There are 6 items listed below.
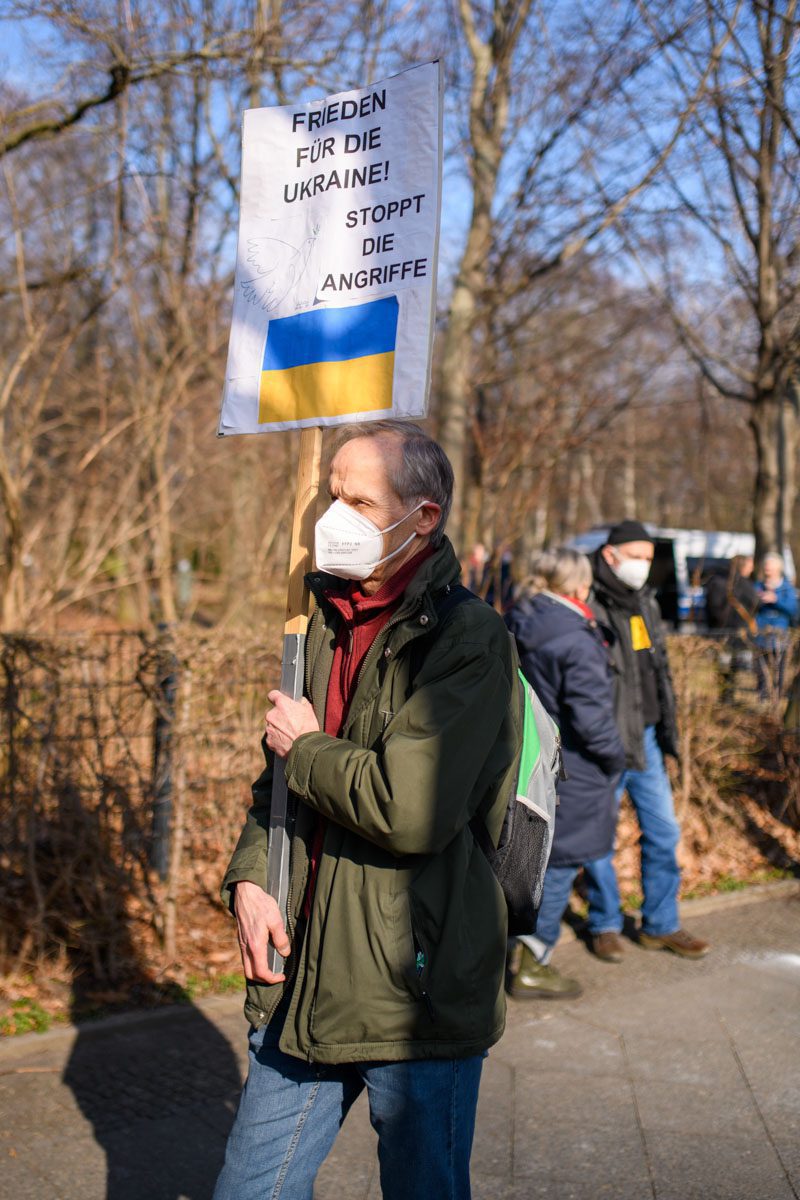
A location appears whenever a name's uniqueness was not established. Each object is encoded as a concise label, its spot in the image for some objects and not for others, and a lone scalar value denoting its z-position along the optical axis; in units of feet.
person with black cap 17.35
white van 48.14
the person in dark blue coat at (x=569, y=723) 15.53
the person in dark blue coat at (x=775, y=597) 36.09
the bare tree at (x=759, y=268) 27.58
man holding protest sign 6.76
